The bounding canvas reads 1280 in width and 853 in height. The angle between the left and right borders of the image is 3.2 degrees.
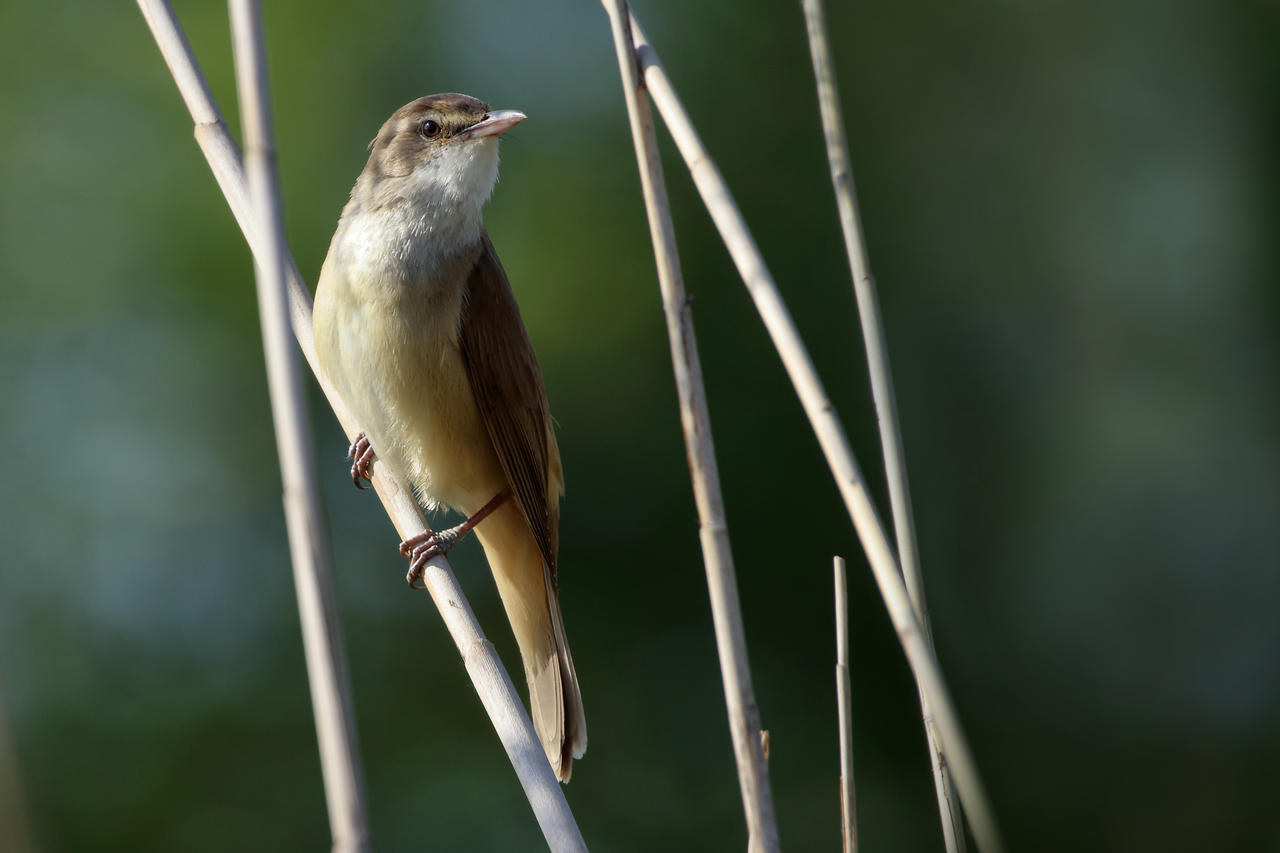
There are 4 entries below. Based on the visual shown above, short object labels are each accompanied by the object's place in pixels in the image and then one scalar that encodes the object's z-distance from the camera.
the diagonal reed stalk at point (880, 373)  5.46
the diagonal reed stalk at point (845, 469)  5.21
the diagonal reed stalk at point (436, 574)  5.44
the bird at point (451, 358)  5.55
